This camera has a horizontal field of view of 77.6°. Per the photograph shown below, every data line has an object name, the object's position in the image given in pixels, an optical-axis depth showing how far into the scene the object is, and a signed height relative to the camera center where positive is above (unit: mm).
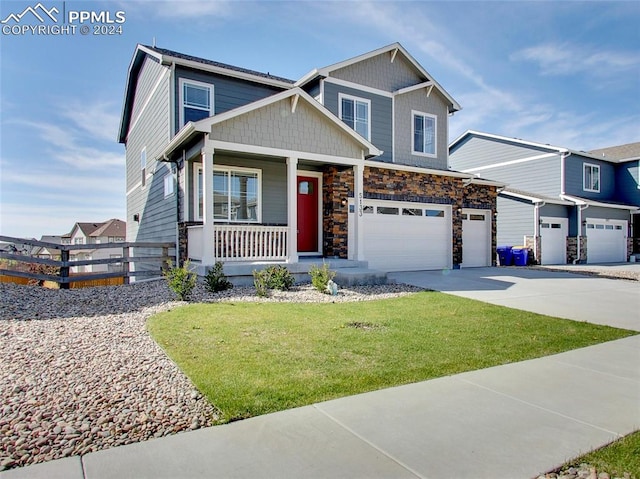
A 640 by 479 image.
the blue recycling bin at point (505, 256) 19172 -851
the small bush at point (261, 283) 8523 -996
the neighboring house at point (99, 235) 34538 +448
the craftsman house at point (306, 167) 10273 +2219
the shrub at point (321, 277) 9203 -922
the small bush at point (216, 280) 8883 -930
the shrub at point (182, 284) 7906 -901
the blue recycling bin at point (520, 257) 19266 -902
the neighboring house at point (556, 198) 20484 +2246
